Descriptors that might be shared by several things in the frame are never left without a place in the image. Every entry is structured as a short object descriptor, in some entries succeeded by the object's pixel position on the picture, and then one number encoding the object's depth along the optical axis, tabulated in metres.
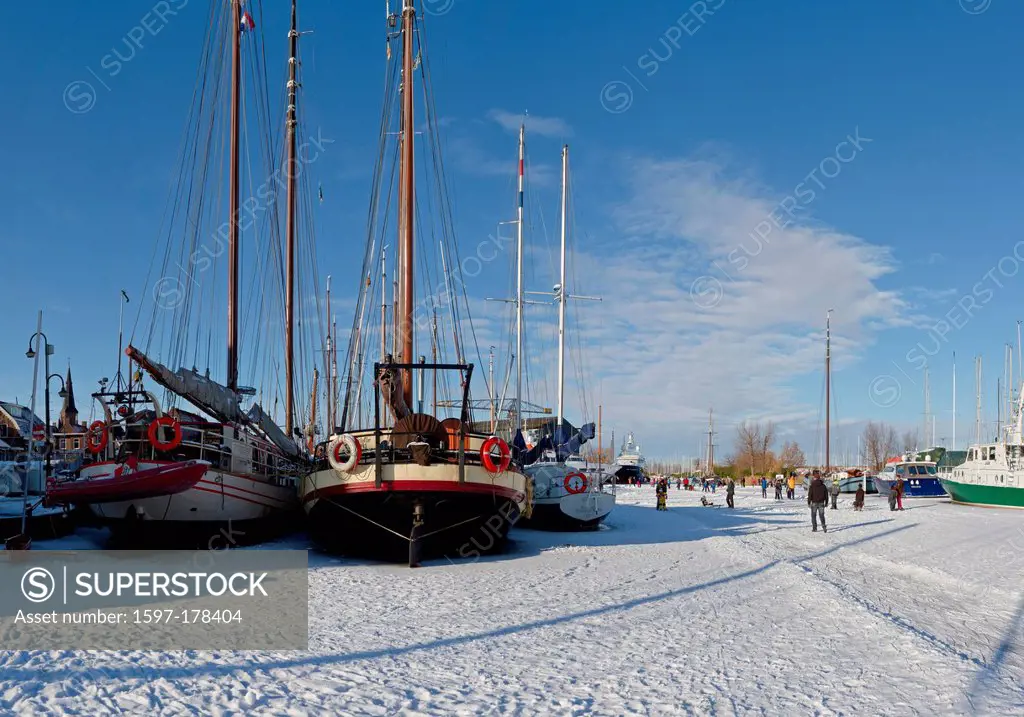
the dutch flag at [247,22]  26.16
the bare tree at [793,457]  129.26
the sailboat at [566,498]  24.95
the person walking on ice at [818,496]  23.95
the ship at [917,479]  53.53
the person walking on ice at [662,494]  37.25
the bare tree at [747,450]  118.05
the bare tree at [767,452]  103.12
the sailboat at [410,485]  15.79
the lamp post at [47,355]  19.77
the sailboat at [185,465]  15.41
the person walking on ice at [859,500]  35.41
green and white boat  43.22
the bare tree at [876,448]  112.31
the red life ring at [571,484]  24.94
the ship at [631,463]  86.71
